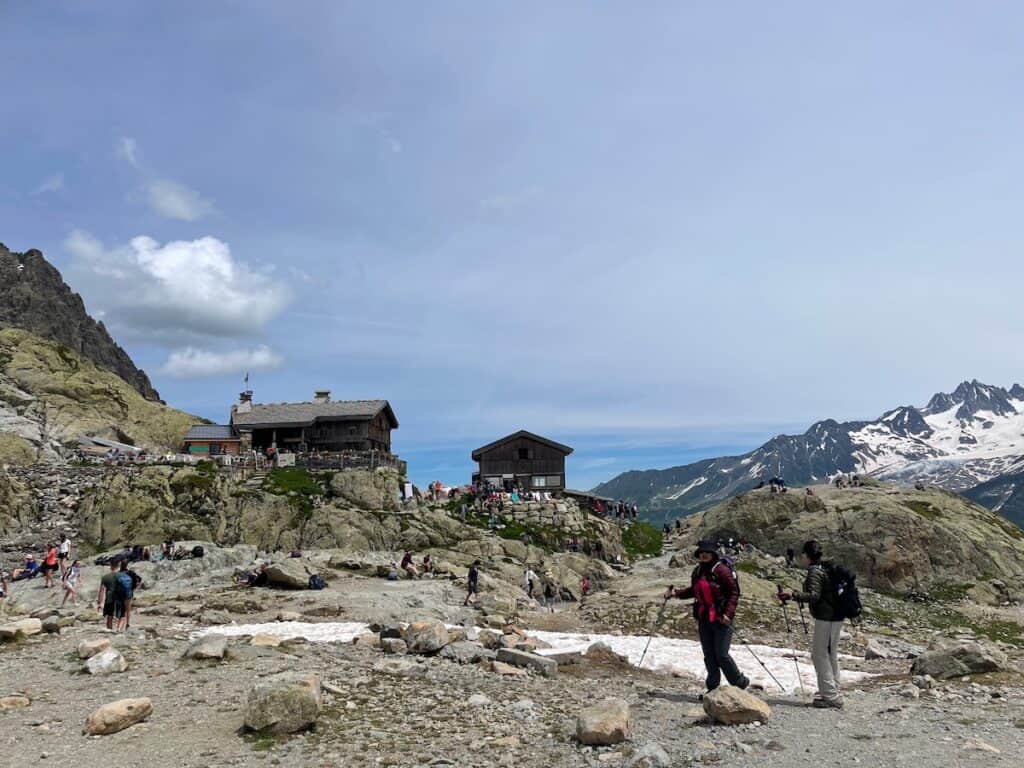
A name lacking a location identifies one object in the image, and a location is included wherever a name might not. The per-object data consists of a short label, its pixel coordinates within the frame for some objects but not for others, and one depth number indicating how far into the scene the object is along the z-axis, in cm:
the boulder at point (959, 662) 1539
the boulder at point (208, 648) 1528
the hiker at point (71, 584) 2832
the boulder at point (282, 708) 1029
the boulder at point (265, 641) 1736
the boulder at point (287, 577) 3253
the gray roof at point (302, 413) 7600
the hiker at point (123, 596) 2041
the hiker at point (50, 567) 3166
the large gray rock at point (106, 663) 1395
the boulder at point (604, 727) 973
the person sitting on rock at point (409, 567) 3931
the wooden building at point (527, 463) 7681
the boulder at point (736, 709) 1045
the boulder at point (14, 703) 1151
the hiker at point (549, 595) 4010
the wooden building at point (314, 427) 7575
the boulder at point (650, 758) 867
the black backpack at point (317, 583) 3266
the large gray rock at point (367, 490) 5791
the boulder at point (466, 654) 1631
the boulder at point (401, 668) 1462
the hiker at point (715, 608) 1215
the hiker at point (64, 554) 3497
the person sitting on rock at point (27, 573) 3534
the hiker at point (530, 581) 4038
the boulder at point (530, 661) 1562
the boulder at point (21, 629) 1745
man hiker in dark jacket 1198
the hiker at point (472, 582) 3244
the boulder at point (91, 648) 1494
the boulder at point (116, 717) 1020
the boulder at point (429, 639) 1702
